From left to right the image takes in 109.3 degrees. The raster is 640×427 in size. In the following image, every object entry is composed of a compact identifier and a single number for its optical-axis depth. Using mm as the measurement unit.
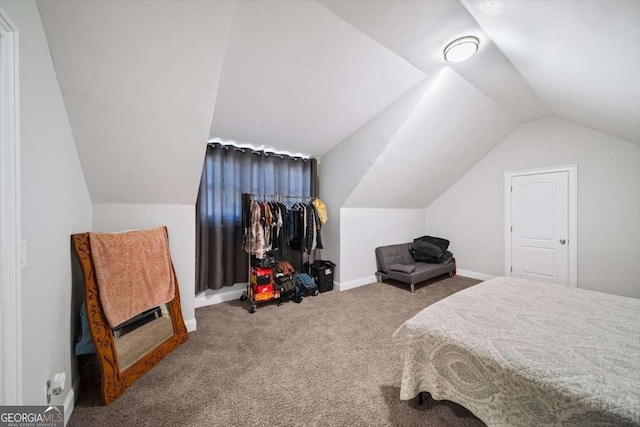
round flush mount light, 1821
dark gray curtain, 2945
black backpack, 3088
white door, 3424
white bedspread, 882
